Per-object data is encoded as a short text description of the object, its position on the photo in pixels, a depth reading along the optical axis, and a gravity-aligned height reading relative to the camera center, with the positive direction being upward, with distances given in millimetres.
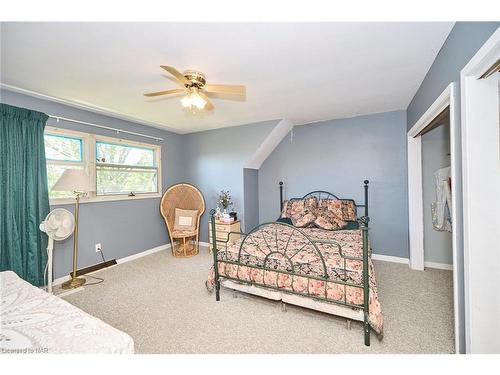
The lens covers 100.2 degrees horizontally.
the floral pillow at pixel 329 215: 3197 -444
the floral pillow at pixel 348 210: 3492 -377
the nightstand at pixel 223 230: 3873 -775
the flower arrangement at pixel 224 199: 4117 -212
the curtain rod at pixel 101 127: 2815 +999
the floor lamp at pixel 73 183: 2383 +88
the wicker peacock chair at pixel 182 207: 3914 -372
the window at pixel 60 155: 2779 +493
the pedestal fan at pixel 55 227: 2432 -431
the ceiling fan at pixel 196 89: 1950 +956
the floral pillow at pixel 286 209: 3835 -384
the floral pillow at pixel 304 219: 3338 -500
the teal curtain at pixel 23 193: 2326 -19
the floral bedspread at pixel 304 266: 1745 -741
